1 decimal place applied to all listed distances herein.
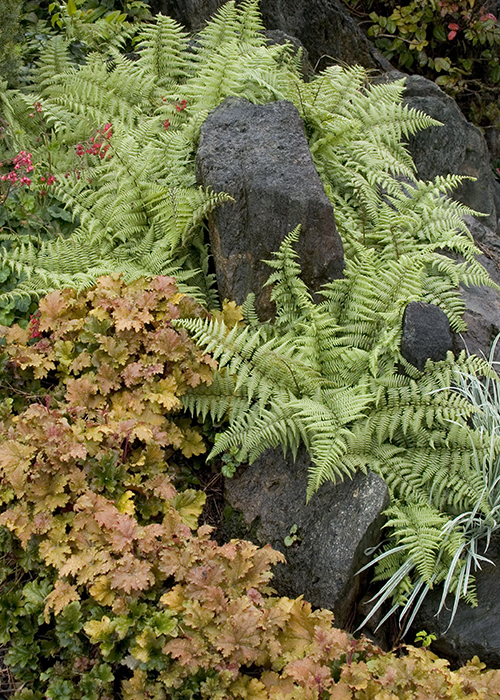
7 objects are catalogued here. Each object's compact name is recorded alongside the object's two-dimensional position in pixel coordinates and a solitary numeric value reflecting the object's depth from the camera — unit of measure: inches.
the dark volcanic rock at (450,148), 202.5
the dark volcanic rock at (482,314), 151.2
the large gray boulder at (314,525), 115.5
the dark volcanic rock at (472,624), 115.0
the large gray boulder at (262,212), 142.5
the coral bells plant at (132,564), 90.2
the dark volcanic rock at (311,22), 216.5
